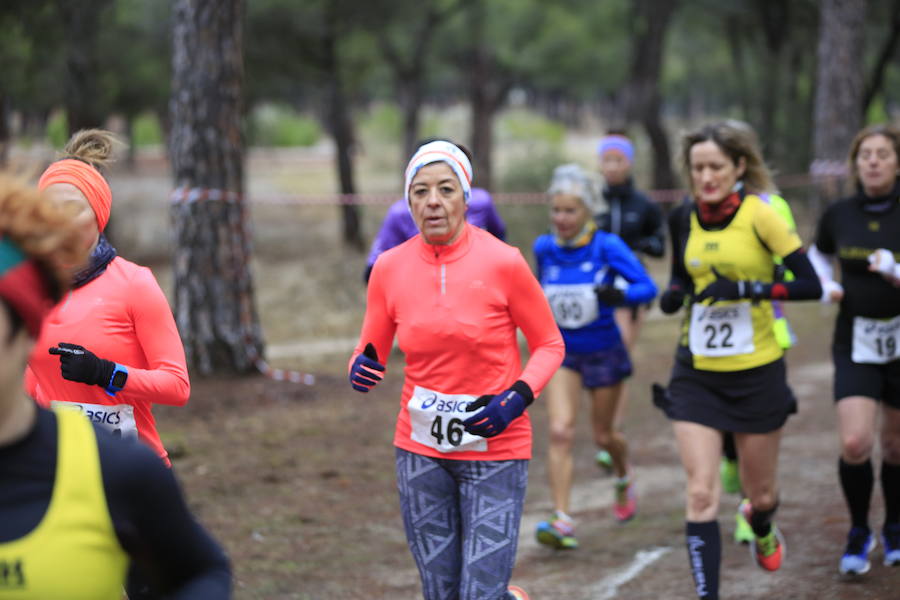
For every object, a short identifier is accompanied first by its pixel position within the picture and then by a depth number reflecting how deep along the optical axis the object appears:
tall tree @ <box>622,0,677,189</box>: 25.67
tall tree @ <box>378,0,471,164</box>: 26.19
